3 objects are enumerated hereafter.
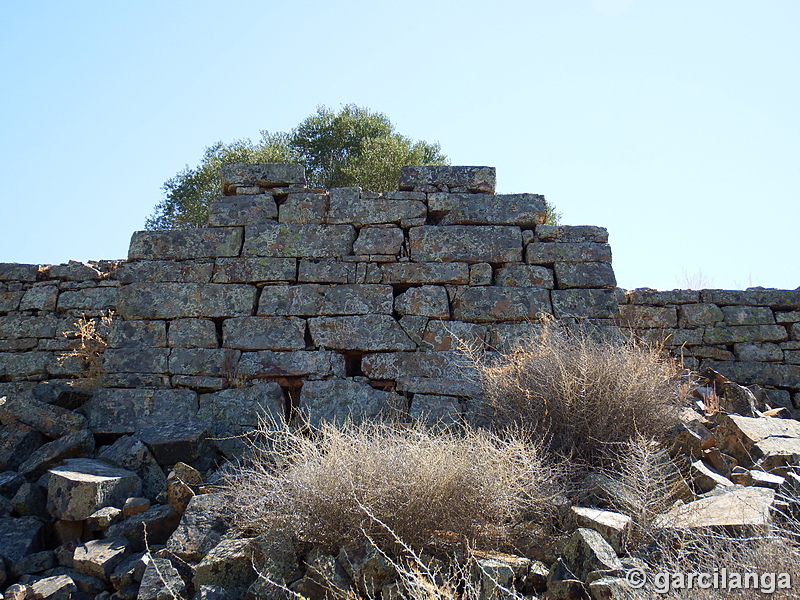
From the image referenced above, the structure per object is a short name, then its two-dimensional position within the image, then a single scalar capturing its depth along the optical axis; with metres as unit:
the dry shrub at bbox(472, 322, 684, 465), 4.85
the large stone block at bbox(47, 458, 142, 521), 4.39
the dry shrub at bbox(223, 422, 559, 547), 3.70
